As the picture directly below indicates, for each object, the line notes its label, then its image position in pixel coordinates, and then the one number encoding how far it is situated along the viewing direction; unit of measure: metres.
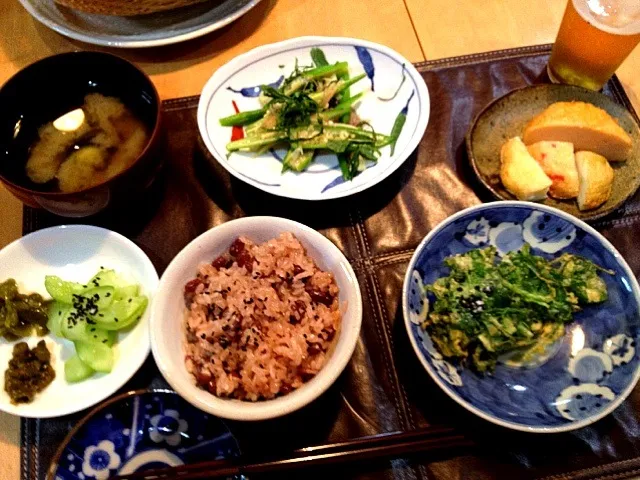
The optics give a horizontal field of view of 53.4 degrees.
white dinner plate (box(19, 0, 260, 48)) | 0.54
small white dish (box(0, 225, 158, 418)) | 0.39
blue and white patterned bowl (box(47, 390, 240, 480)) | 0.38
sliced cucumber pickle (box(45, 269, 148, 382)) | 0.39
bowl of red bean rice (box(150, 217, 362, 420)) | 0.36
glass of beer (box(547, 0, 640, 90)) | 0.48
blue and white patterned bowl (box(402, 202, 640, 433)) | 0.38
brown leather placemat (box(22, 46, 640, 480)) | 0.39
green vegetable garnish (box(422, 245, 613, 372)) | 0.40
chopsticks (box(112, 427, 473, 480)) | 0.36
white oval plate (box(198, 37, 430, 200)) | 0.47
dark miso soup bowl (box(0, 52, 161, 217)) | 0.42
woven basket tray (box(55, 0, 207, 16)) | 0.50
